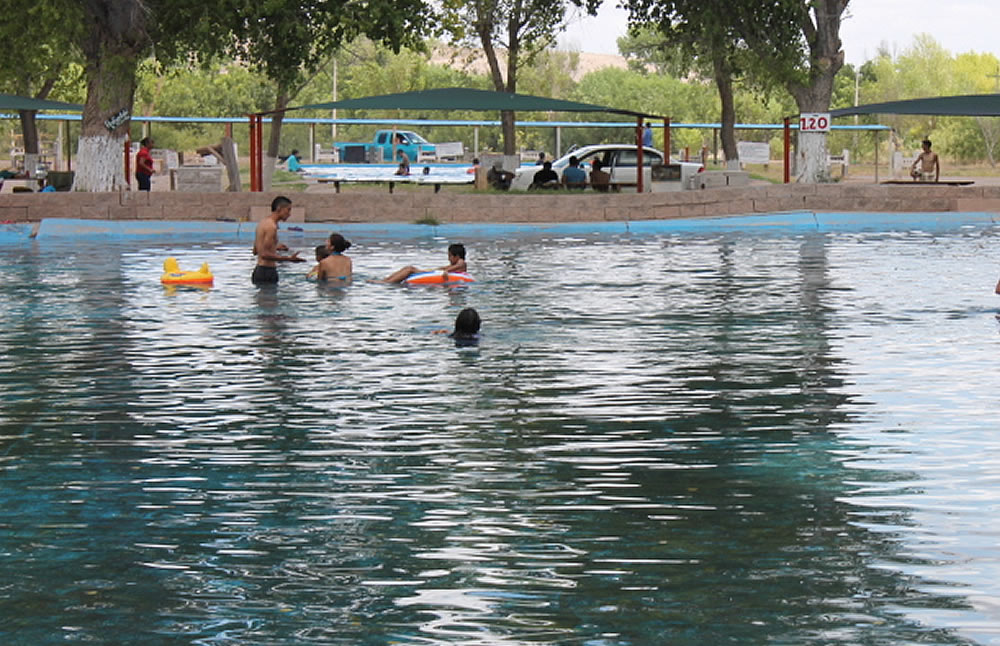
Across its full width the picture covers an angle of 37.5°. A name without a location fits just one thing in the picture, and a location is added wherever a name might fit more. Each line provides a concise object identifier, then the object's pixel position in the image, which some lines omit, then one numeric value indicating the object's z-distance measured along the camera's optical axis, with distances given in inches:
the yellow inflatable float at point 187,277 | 803.4
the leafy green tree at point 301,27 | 1289.4
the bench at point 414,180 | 1477.0
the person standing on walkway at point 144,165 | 1386.6
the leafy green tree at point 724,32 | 1496.1
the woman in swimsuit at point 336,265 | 804.0
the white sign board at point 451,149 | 2065.7
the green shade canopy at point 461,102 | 1339.8
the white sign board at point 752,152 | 1728.6
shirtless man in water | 793.6
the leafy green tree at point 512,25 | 1642.5
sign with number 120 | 1454.2
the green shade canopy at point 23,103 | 1407.5
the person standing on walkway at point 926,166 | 1501.0
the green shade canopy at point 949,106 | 1429.6
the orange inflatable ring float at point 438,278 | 783.7
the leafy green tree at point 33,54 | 1221.1
